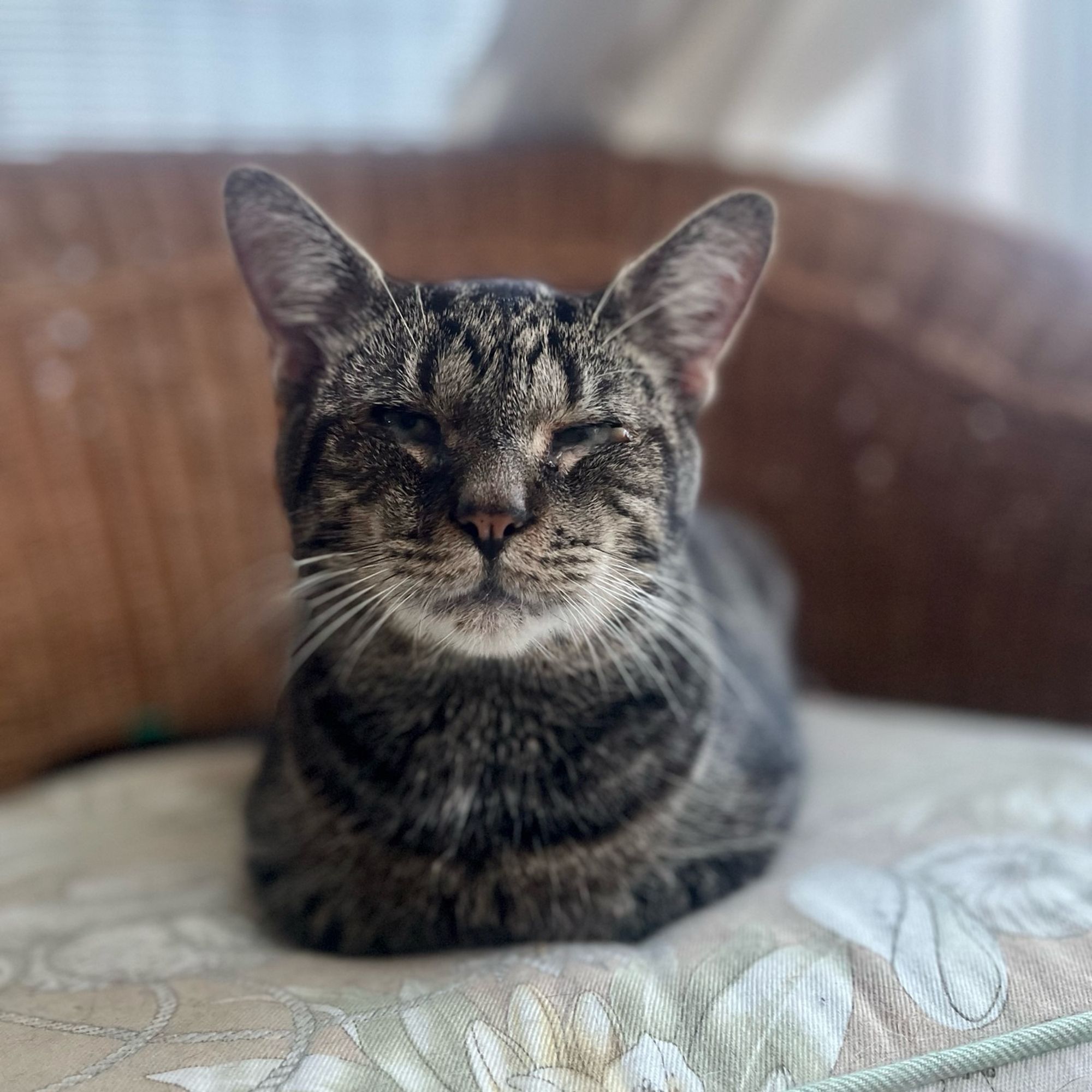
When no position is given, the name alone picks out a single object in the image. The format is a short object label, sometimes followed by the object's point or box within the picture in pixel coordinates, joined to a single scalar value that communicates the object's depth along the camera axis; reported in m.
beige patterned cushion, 0.26
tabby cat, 0.30
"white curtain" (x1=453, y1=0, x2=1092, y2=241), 0.51
